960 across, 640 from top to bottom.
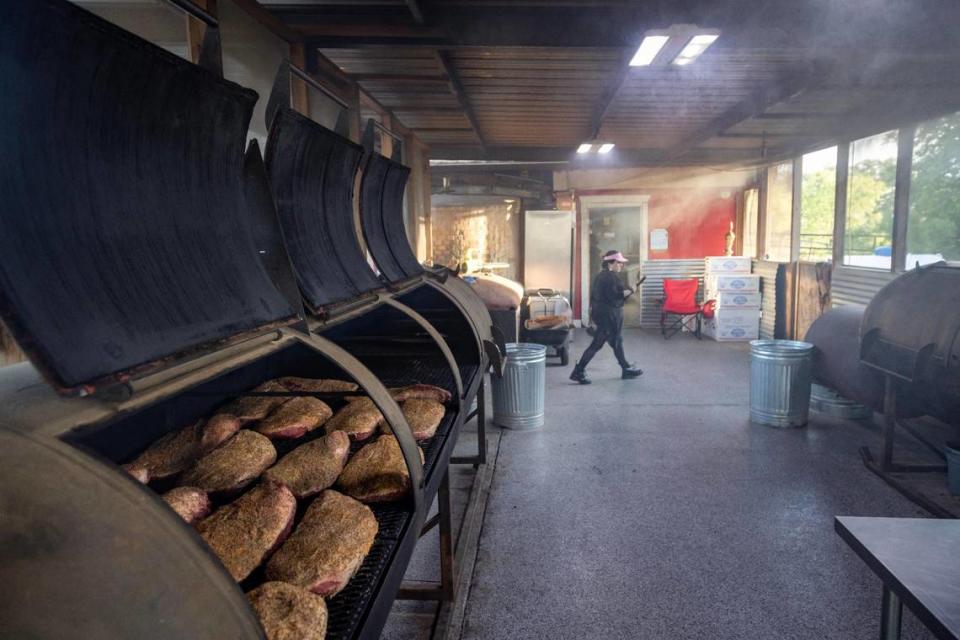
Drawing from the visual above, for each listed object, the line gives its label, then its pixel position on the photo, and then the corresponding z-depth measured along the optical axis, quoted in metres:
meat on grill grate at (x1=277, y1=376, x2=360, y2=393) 2.50
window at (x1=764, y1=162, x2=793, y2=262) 10.71
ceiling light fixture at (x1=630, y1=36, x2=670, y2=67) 3.81
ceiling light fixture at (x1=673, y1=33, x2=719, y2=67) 3.74
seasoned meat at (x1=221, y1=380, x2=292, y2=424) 2.12
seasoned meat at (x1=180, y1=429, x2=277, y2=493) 1.67
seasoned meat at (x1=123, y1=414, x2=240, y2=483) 1.64
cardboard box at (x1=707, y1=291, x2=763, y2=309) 10.59
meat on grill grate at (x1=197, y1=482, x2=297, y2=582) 1.37
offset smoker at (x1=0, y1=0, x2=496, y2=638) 0.83
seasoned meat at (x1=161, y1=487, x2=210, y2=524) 1.48
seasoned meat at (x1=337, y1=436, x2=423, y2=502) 1.76
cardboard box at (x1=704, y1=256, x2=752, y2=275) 10.71
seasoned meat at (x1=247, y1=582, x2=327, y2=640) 1.14
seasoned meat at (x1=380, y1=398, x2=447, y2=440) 2.19
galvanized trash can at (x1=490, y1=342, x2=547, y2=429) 5.72
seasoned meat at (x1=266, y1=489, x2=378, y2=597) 1.34
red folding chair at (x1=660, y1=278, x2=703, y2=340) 11.11
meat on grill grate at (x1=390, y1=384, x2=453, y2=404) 2.54
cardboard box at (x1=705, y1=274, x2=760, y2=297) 10.59
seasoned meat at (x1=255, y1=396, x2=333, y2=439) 2.08
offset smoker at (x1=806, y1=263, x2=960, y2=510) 4.06
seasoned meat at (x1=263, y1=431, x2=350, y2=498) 1.76
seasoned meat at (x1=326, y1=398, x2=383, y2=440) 2.16
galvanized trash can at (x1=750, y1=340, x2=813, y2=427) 5.66
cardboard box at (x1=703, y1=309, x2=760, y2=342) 10.63
